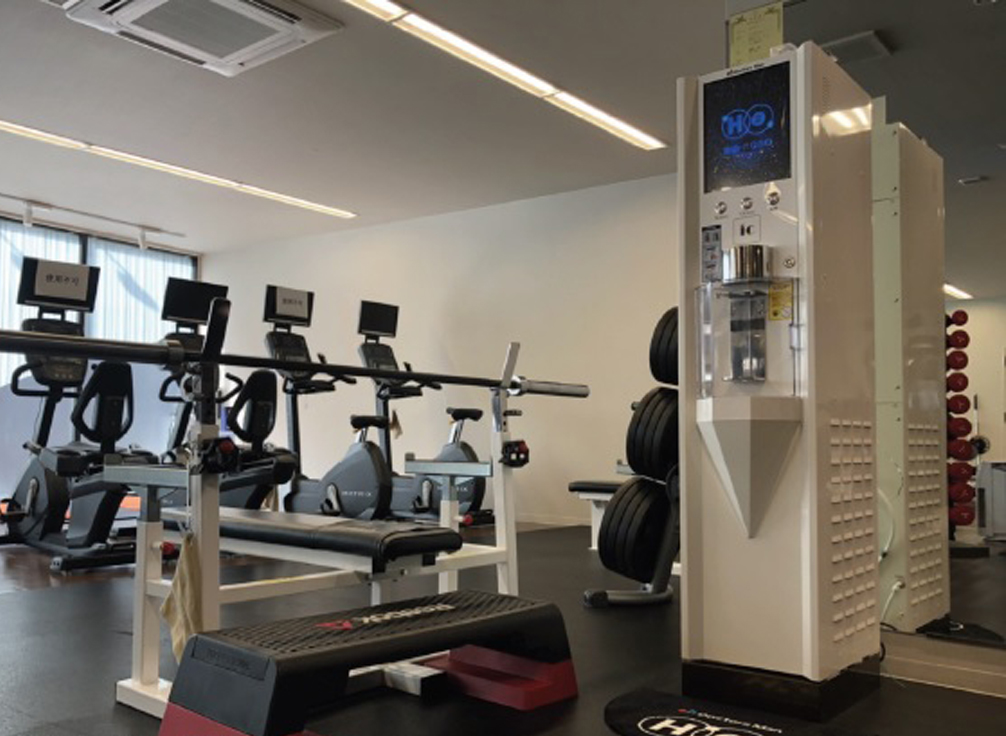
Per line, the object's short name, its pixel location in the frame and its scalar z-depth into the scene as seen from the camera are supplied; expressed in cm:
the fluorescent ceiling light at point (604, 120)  559
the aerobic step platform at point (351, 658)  186
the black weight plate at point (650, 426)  342
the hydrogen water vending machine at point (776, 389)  236
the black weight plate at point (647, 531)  354
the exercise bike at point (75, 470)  515
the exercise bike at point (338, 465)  593
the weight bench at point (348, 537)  252
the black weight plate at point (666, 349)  329
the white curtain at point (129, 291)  929
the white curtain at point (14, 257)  841
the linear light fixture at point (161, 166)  628
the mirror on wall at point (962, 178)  294
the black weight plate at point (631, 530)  354
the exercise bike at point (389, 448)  688
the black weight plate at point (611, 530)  358
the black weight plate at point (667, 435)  340
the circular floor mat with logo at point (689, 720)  215
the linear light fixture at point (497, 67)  440
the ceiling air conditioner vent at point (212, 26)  419
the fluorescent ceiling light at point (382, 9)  428
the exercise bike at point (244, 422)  463
